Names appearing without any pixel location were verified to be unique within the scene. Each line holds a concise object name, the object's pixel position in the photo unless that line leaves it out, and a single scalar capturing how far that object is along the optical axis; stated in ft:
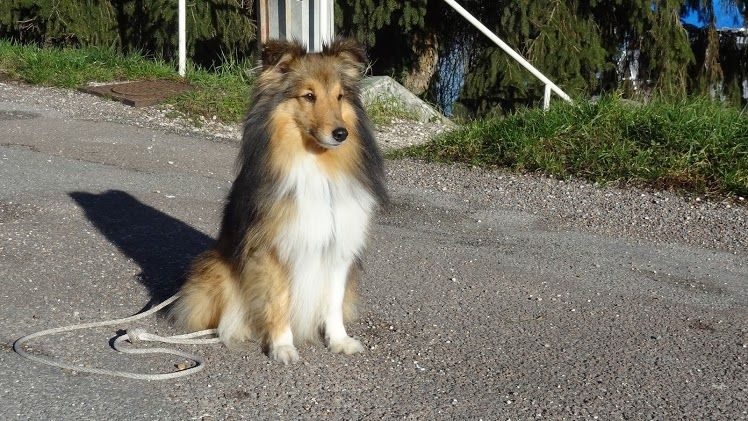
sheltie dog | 13.67
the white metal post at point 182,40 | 38.96
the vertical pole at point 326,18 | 36.50
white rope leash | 13.39
